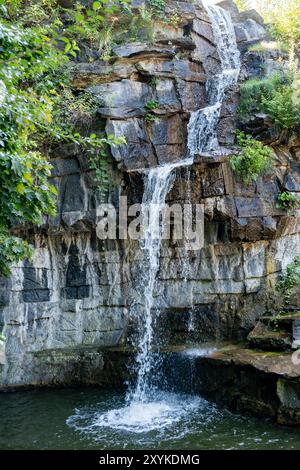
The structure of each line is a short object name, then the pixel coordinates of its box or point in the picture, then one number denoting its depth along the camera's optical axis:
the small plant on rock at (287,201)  9.61
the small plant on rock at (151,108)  10.90
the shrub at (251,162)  9.38
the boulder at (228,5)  15.20
